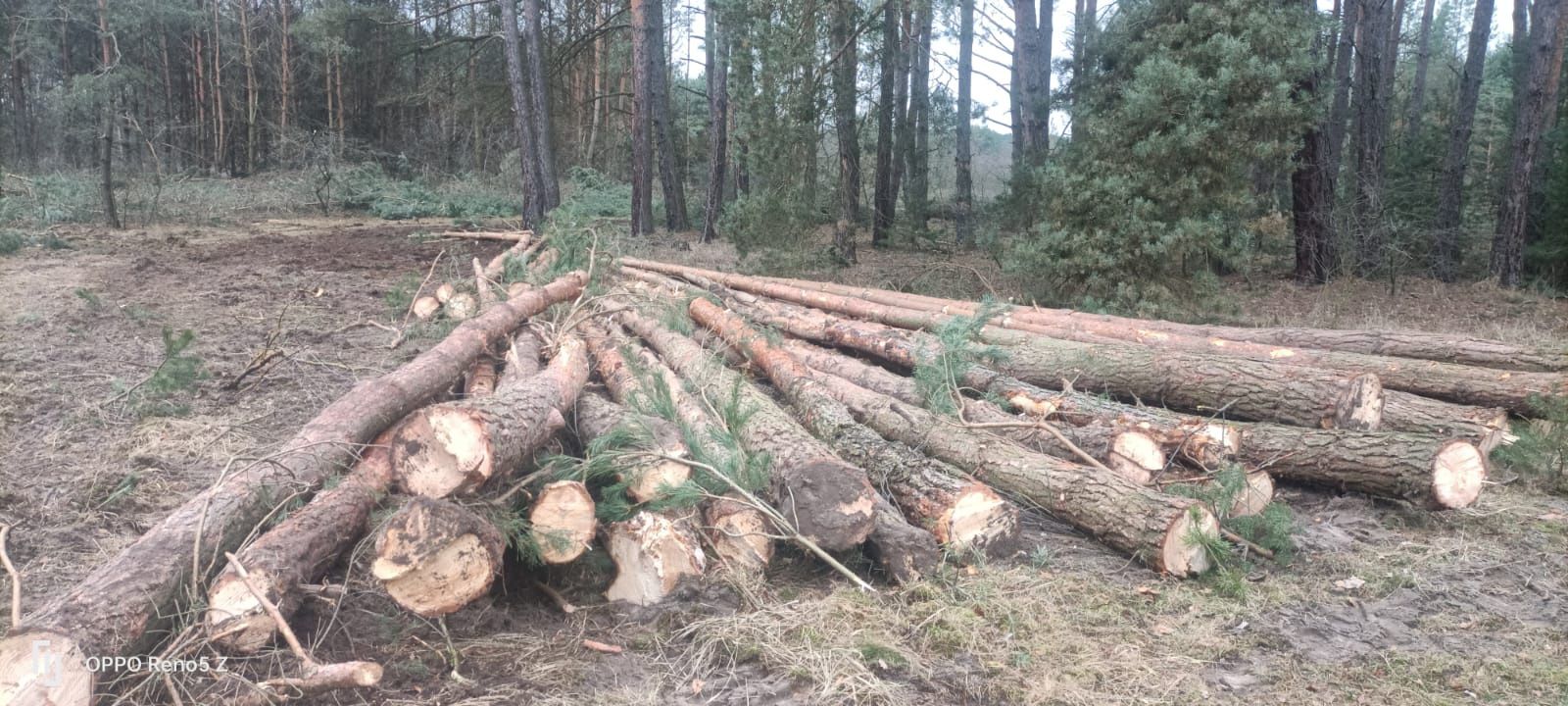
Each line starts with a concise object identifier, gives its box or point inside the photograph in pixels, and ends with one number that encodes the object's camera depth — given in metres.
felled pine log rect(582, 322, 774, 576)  3.67
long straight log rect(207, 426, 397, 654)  2.87
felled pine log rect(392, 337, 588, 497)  3.51
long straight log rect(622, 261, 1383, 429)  4.94
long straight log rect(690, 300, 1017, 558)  3.85
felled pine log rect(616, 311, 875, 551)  3.59
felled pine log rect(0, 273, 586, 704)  2.46
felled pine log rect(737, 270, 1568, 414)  5.34
